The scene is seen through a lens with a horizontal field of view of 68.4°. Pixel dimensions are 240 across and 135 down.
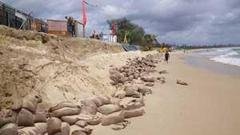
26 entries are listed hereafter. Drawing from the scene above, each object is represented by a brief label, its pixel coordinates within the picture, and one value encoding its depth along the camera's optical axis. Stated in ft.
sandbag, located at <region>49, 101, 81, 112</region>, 12.08
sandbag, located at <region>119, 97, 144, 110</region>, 13.47
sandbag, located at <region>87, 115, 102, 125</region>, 12.00
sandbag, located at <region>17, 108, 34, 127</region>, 10.75
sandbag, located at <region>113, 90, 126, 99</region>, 14.90
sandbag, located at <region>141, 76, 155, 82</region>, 22.00
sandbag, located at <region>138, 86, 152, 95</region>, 17.22
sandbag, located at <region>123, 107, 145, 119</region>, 13.18
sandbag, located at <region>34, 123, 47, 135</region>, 10.73
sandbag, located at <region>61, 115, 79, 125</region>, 11.61
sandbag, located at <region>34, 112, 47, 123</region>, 11.17
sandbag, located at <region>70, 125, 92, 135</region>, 10.92
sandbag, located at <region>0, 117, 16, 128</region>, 10.15
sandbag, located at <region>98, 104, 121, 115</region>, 12.81
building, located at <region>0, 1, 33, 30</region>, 24.13
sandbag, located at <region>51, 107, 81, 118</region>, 11.84
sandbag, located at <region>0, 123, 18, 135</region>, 9.89
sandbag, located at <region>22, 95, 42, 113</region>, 11.21
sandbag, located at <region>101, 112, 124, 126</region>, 12.28
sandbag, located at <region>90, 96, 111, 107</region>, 13.16
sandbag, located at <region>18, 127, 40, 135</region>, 10.34
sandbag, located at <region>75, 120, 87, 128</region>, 11.63
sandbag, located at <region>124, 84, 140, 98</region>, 15.14
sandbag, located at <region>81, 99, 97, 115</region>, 12.51
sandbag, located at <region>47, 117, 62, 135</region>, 10.56
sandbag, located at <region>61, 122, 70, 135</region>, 10.62
